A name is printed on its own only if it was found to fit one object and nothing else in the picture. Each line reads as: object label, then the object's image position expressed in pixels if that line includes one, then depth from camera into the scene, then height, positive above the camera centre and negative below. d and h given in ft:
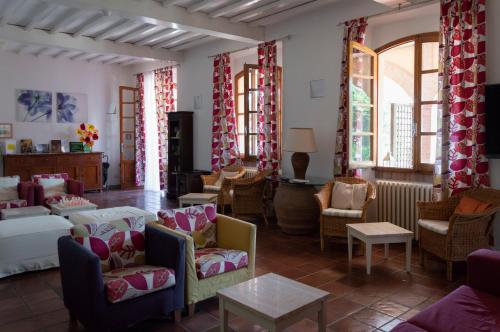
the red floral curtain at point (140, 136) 32.71 +1.06
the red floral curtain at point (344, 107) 17.60 +1.76
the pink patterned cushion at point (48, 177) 21.47 -1.40
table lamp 18.26 +0.09
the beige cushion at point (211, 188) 22.49 -2.11
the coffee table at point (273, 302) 7.41 -2.89
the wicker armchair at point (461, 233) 12.48 -2.63
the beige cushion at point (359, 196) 16.31 -1.89
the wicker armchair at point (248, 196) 20.35 -2.31
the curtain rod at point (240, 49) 22.87 +5.74
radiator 16.46 -2.15
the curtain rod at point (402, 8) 15.56 +5.41
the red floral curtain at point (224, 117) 24.57 +1.92
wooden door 33.30 +1.02
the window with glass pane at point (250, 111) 23.88 +2.15
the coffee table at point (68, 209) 18.51 -2.65
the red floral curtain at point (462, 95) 14.30 +1.82
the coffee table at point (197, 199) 20.97 -2.52
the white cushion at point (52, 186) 21.49 -1.89
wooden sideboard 27.40 -1.04
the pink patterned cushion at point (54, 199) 20.08 -2.37
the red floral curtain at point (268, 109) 21.57 +2.08
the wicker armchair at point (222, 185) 21.65 -1.93
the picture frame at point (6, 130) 28.40 +1.41
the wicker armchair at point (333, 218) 15.46 -2.61
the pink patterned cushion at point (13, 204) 18.58 -2.41
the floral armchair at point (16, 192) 19.53 -1.99
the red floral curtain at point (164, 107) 29.58 +3.03
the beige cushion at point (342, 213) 15.39 -2.44
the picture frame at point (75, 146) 30.48 +0.26
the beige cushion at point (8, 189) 19.90 -1.85
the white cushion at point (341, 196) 16.49 -1.92
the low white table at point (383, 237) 13.16 -2.84
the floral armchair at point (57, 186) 21.24 -1.88
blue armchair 8.61 -3.05
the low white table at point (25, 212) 17.19 -2.58
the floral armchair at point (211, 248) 10.27 -2.74
